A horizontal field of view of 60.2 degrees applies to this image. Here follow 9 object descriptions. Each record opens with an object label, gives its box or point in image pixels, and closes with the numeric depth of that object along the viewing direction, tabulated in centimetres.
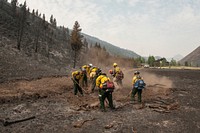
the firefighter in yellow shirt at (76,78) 1304
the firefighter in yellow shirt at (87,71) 1680
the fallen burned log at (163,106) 1002
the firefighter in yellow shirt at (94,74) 1505
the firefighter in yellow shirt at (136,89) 1155
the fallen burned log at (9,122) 703
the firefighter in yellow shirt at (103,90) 961
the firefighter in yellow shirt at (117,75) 1631
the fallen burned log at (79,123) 721
